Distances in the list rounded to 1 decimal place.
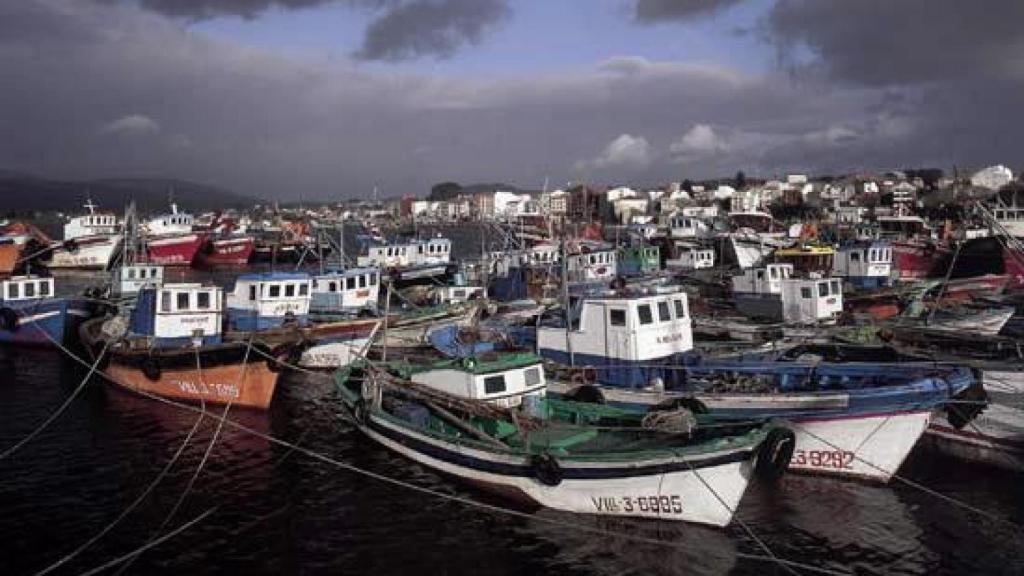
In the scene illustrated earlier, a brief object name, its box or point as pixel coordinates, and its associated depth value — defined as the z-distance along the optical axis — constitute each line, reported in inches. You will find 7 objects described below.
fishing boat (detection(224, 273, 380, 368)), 1262.3
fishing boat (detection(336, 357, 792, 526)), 661.9
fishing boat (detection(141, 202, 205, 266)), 3361.2
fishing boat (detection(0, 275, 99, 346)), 1535.4
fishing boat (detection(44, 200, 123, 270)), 3157.0
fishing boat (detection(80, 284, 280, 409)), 1051.3
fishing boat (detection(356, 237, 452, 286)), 2367.1
